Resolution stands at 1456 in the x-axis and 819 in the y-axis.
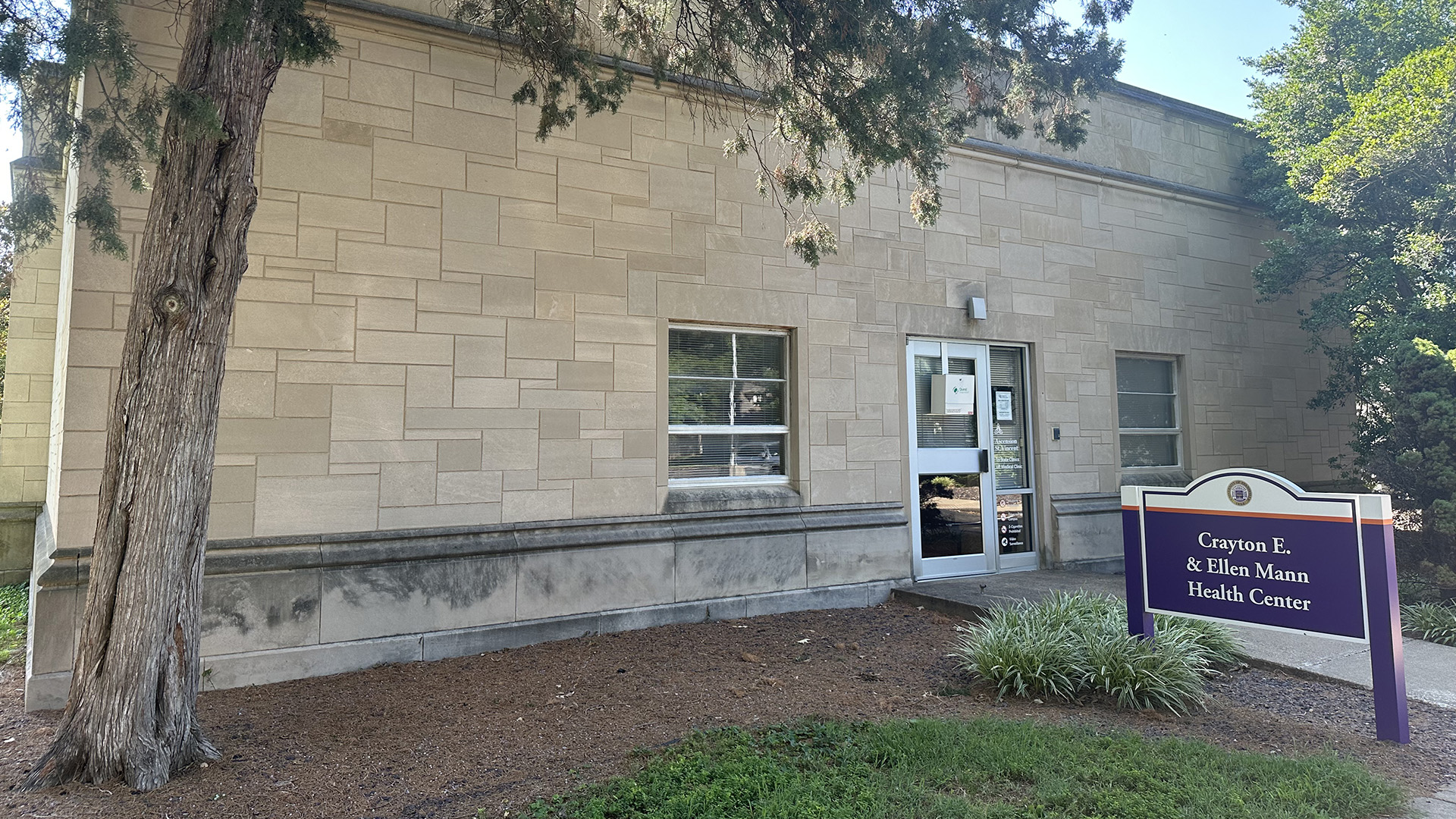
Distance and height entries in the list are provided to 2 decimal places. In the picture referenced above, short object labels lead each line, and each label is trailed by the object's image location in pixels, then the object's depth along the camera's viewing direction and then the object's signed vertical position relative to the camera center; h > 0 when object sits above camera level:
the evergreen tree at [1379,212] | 8.05 +2.80
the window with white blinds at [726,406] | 7.24 +0.53
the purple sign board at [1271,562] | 4.30 -0.58
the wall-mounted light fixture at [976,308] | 8.55 +1.63
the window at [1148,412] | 9.71 +0.62
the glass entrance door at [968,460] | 8.40 +0.04
